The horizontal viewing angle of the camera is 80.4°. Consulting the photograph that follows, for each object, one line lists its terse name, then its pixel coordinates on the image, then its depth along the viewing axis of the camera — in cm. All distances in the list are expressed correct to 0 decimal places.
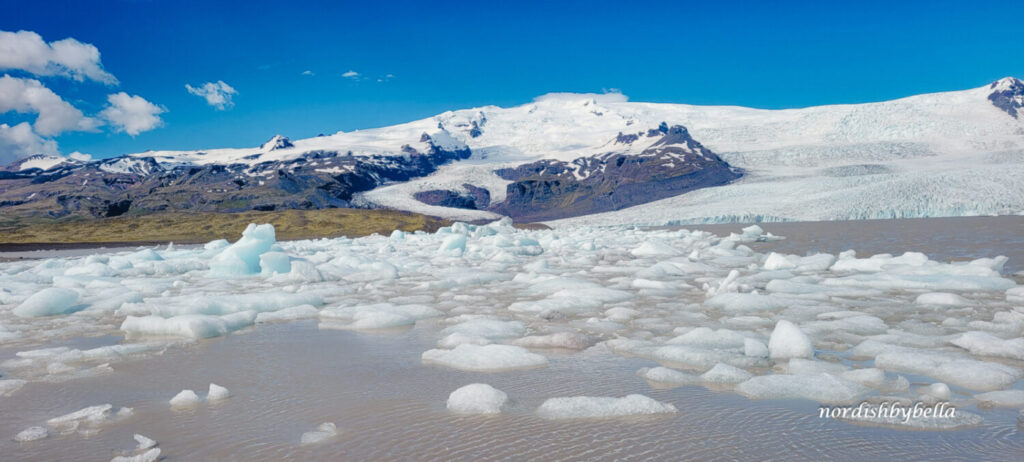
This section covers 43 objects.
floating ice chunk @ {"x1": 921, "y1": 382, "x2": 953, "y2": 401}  381
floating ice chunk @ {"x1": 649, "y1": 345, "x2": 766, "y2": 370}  480
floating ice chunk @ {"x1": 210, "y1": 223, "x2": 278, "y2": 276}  1360
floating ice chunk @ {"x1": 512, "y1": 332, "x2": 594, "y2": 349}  559
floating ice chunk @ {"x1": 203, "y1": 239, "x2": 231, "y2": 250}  2258
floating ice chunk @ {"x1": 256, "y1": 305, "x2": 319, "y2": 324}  762
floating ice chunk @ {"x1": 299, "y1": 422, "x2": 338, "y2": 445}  326
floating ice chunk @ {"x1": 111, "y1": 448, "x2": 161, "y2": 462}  298
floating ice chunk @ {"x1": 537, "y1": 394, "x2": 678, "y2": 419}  361
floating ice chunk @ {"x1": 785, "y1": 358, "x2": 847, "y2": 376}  448
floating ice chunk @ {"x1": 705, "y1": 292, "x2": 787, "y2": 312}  746
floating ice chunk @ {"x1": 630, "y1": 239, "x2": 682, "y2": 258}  1769
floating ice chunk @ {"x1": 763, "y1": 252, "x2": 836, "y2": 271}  1206
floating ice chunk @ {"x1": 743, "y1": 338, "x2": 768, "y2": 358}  495
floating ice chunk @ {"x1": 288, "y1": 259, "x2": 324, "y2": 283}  1212
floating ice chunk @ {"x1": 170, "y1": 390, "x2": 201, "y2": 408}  397
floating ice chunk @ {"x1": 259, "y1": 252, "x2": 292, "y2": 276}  1316
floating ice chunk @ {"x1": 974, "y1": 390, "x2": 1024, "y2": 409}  363
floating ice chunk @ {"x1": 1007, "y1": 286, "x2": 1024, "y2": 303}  748
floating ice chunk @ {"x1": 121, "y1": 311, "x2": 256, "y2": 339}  647
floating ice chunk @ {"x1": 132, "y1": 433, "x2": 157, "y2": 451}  314
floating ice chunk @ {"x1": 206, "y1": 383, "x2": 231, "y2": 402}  409
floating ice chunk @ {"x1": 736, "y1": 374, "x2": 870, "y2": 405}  387
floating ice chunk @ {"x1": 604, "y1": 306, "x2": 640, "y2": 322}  711
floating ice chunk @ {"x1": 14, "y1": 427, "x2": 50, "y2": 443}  334
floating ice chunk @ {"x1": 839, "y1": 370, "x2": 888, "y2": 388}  412
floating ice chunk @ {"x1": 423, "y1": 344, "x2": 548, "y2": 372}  489
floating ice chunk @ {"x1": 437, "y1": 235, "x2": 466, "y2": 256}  2002
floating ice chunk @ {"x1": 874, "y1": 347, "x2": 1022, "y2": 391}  409
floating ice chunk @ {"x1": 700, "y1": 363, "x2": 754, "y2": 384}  430
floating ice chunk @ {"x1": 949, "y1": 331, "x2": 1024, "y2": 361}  484
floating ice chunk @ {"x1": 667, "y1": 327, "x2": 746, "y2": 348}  545
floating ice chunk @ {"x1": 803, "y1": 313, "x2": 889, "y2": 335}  602
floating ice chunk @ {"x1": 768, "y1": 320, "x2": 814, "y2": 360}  489
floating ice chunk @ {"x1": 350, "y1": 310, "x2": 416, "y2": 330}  699
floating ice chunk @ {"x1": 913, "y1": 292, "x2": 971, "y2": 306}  736
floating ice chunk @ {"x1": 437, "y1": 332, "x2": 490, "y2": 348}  577
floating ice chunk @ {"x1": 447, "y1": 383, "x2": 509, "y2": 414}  374
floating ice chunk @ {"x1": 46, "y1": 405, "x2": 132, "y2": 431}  356
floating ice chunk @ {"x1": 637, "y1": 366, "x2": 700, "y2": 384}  434
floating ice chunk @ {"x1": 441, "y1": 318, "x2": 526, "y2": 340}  617
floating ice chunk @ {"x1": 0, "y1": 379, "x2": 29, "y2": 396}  438
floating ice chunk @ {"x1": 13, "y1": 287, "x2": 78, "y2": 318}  825
